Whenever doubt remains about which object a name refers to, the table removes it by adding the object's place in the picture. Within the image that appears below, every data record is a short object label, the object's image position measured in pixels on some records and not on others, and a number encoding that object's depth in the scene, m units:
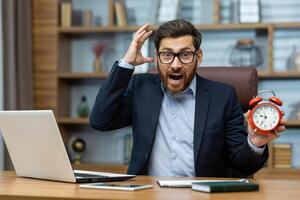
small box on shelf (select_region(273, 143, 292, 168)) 3.95
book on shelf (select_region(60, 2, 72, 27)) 4.20
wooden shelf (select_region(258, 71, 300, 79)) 3.92
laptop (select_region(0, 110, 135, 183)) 1.73
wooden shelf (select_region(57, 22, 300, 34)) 3.95
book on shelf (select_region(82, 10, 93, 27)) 4.31
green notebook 1.58
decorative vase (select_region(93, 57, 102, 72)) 4.29
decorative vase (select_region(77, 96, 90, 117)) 4.28
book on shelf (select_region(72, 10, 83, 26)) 4.41
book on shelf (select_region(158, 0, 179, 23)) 4.14
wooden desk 1.52
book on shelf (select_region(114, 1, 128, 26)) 4.20
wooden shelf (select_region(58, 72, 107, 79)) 4.18
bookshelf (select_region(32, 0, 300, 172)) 4.15
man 2.25
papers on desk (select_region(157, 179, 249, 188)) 1.69
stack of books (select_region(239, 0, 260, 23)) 4.02
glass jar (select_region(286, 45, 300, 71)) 4.01
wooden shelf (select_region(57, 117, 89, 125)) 4.18
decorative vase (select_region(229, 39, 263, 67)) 4.05
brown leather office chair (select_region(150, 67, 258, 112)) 2.45
